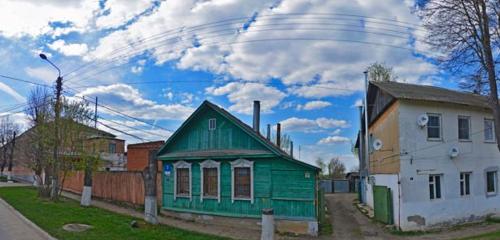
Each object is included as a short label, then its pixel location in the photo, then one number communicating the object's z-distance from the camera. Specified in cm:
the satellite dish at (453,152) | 2034
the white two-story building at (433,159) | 1930
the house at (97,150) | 2591
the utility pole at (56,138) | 2455
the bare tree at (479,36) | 1817
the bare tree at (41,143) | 2488
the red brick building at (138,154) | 3600
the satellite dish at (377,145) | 2134
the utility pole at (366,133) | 2600
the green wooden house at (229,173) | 1725
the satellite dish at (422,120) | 1945
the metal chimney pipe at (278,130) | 3834
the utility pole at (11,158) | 5191
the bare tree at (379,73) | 4050
